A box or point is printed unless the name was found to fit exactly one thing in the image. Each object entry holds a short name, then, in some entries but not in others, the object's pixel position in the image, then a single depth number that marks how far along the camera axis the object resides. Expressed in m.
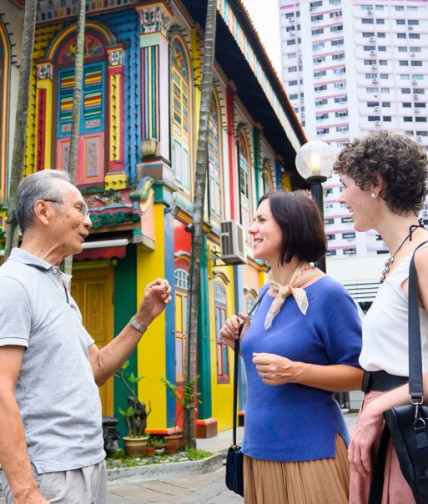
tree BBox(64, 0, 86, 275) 8.34
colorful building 10.20
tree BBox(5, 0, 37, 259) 6.80
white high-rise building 76.12
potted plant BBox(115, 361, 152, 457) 9.01
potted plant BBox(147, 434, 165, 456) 9.13
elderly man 2.02
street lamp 6.67
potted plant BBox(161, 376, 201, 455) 9.03
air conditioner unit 12.35
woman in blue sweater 2.33
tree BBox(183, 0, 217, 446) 9.32
